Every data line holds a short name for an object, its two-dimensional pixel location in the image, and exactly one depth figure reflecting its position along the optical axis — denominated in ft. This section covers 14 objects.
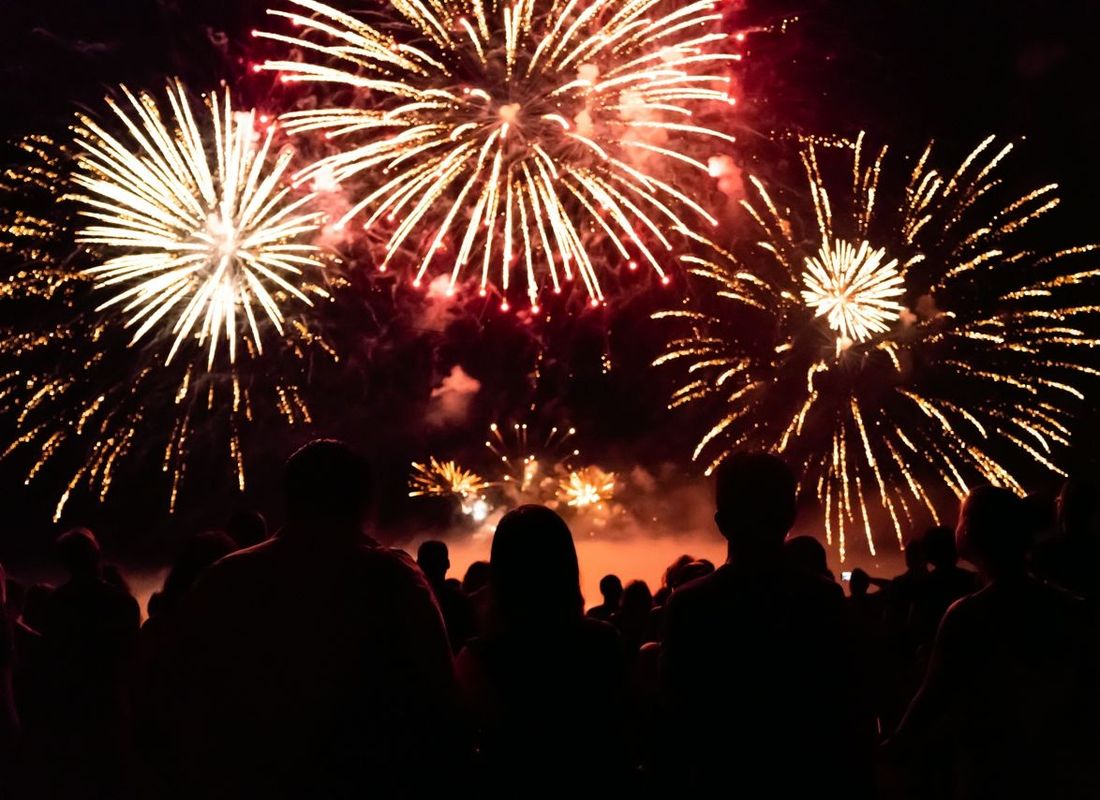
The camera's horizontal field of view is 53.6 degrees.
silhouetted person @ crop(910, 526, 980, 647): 19.44
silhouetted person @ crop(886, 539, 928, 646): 21.85
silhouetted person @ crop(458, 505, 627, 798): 10.57
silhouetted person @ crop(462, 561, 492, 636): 20.62
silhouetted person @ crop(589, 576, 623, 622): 26.58
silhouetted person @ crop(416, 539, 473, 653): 20.21
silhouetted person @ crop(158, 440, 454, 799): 10.62
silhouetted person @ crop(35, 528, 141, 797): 18.01
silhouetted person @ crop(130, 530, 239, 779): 11.32
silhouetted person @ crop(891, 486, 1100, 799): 12.37
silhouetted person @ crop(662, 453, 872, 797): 10.55
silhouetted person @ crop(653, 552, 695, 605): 21.91
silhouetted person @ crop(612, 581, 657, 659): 22.50
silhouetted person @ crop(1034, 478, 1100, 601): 17.56
